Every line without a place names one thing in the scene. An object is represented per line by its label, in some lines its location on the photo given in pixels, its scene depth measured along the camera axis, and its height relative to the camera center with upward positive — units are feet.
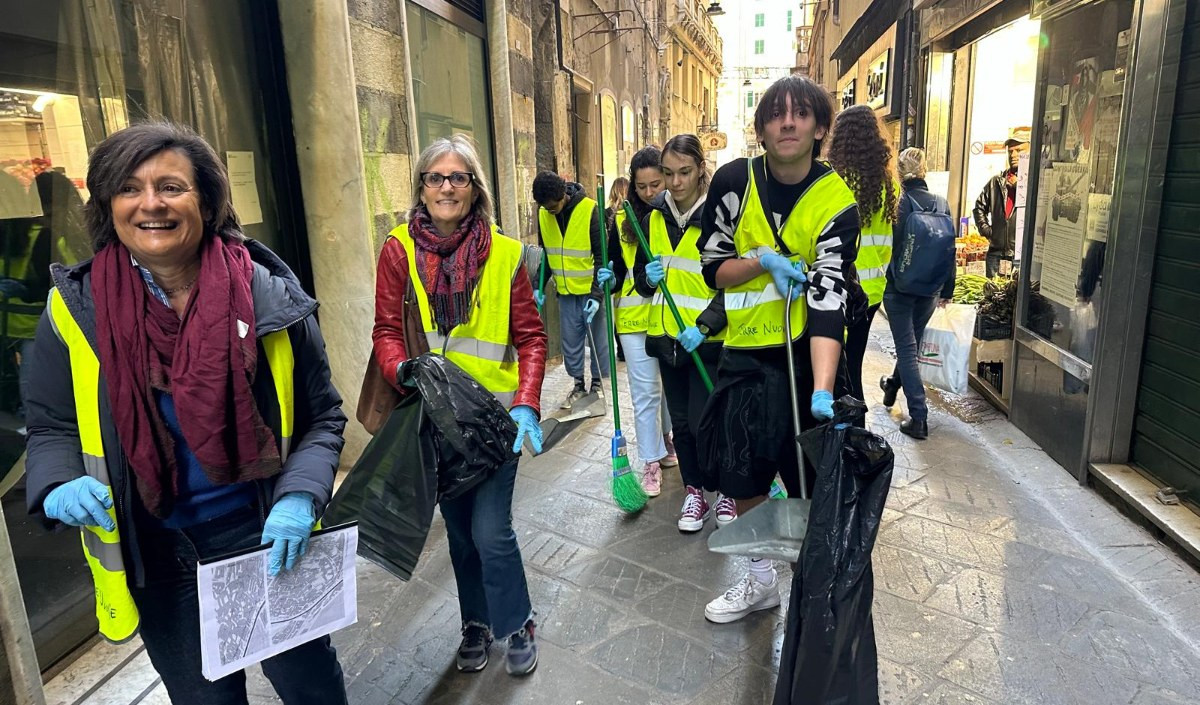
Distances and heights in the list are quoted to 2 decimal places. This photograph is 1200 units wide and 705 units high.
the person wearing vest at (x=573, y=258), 17.81 -1.40
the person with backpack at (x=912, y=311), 15.75 -2.56
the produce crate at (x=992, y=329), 17.65 -3.32
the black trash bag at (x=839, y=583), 6.45 -3.36
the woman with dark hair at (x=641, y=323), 13.10 -2.19
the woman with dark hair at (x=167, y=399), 5.39 -1.36
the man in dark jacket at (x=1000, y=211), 21.67 -0.66
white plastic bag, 16.56 -3.47
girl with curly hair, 13.05 +0.43
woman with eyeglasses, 8.15 -1.20
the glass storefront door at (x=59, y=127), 8.98 +1.19
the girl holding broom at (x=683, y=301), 11.35 -1.61
